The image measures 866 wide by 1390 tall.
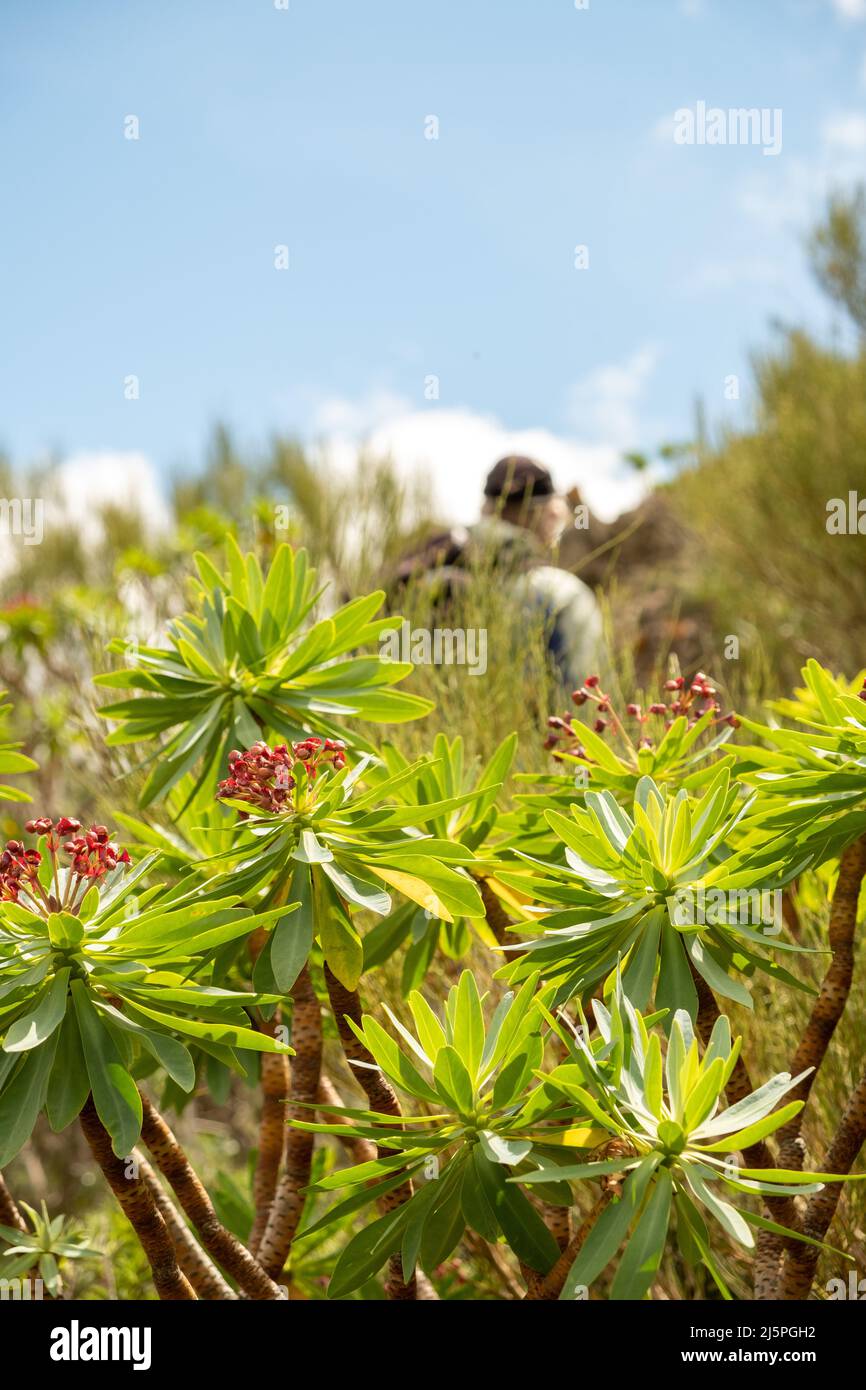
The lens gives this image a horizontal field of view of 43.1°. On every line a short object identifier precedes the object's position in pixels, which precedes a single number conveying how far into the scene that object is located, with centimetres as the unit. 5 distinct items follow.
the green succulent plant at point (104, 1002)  116
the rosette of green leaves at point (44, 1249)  145
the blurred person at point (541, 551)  334
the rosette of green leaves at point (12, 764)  171
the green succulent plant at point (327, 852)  134
